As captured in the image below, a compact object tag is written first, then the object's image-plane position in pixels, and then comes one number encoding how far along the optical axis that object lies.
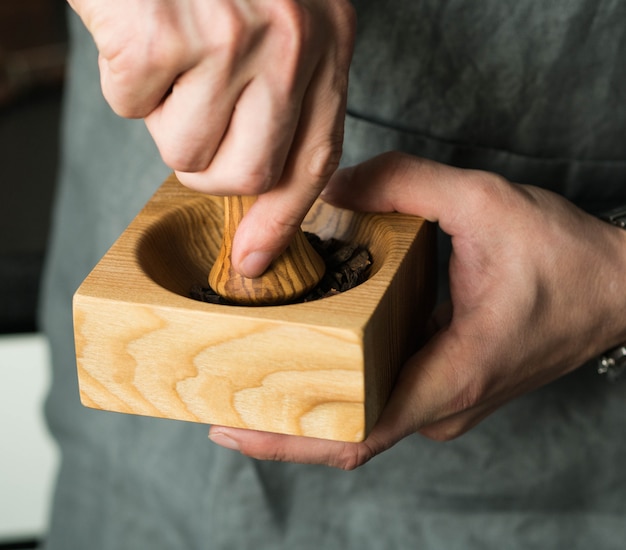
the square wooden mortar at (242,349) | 0.61
